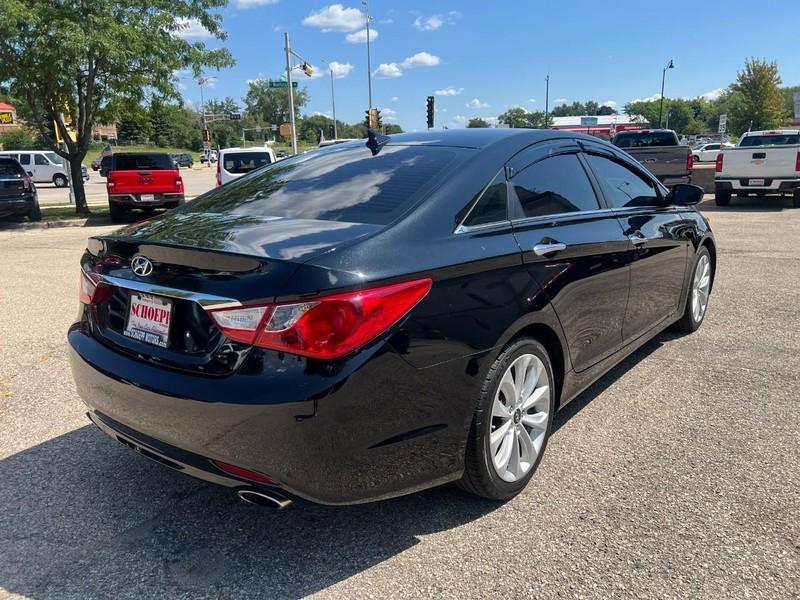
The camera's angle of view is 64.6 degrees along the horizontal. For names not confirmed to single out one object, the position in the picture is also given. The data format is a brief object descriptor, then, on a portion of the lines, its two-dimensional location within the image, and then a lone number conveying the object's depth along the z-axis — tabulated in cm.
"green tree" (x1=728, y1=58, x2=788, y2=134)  5166
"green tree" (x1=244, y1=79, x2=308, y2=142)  13638
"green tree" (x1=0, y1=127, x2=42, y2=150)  7106
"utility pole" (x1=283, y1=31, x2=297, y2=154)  3247
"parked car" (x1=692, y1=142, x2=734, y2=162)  4353
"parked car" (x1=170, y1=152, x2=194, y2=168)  6088
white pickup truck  1512
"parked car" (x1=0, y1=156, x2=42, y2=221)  1489
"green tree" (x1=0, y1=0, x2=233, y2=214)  1420
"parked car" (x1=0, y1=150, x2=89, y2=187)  3384
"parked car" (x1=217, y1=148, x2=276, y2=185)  1688
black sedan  217
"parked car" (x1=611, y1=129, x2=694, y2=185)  1582
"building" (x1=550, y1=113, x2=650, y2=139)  8078
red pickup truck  1533
